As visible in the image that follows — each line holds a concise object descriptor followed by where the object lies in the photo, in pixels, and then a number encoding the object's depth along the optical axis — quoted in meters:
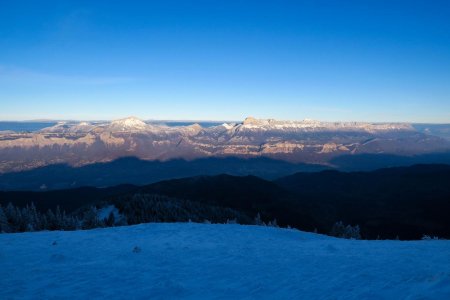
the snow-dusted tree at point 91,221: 42.97
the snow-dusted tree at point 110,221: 54.35
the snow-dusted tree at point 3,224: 37.89
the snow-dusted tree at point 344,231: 53.06
